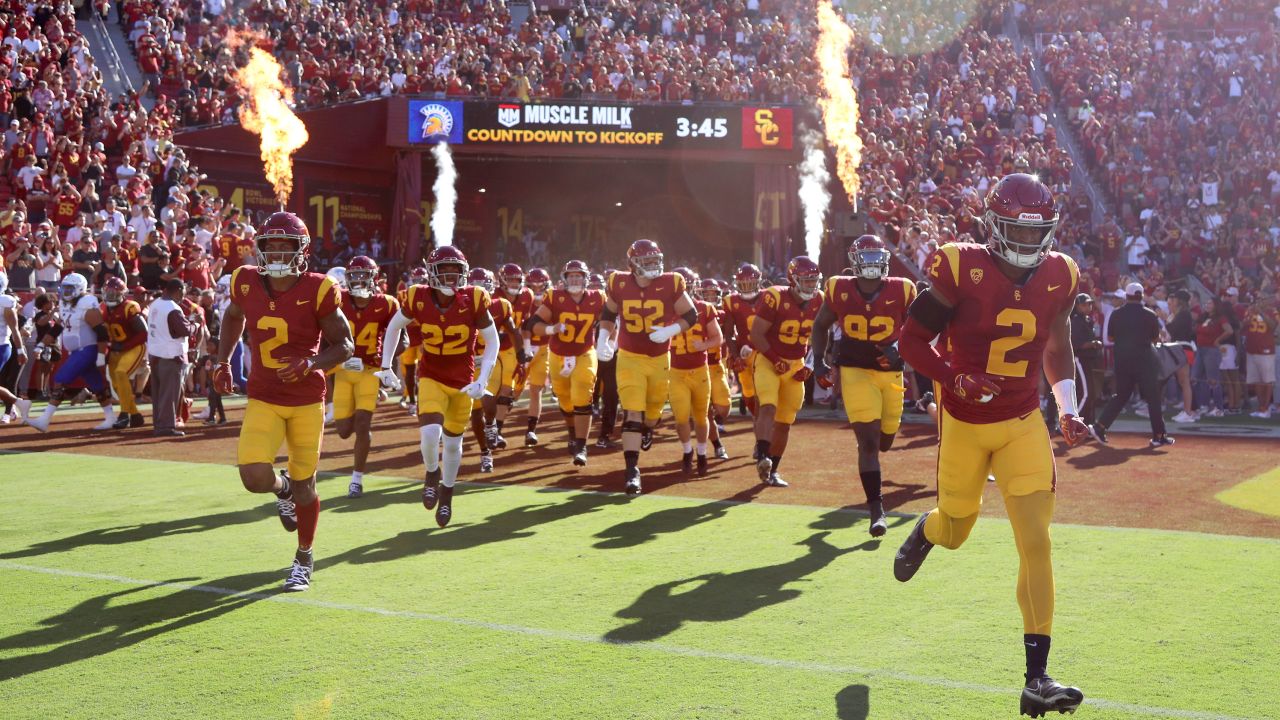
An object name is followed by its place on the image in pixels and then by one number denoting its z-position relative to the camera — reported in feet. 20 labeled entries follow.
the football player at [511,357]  43.47
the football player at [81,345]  51.44
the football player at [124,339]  50.19
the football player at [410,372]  46.19
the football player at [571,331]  42.42
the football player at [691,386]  37.42
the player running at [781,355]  33.71
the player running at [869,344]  27.86
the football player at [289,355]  22.30
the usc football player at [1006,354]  16.47
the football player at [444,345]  28.91
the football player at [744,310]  44.18
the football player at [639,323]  34.19
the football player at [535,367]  46.02
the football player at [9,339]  46.62
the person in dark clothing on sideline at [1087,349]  47.37
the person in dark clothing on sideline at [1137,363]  46.68
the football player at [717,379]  42.34
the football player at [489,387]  38.34
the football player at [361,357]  34.32
